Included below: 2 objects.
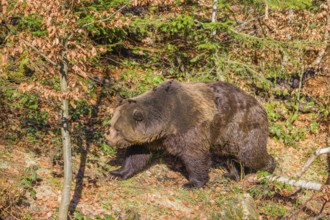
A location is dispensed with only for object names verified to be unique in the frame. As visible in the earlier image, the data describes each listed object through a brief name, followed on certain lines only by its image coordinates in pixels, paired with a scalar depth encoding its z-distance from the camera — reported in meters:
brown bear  13.92
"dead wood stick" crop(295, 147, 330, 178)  15.92
